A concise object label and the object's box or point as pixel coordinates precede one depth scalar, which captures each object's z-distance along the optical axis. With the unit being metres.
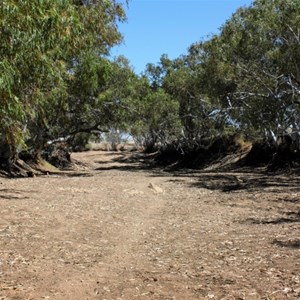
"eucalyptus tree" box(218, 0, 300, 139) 19.70
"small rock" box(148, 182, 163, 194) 18.62
